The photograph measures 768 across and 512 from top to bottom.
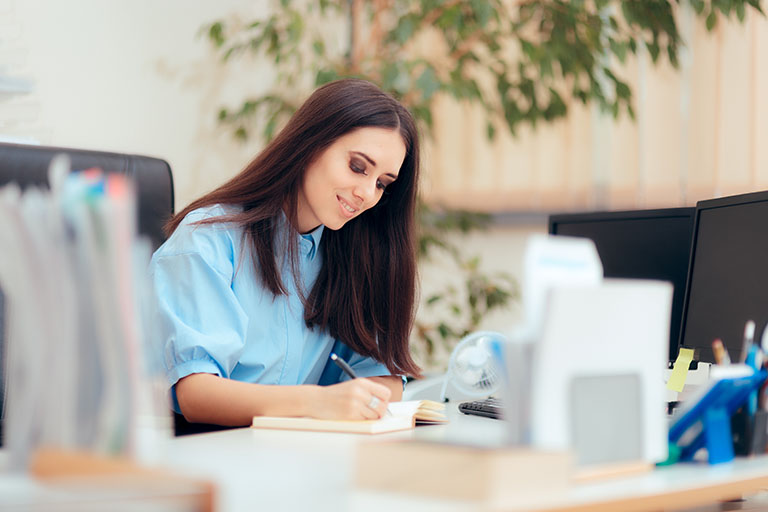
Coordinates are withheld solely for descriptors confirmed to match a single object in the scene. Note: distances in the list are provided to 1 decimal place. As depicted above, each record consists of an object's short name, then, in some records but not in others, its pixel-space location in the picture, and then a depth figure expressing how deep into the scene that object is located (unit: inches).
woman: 126.0
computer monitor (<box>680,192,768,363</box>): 123.3
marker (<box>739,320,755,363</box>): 108.2
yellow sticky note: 128.5
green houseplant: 169.1
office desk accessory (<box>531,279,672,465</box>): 97.1
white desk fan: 132.3
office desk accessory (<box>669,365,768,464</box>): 105.4
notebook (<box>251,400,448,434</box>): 114.1
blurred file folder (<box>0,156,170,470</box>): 87.5
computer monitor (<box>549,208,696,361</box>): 136.3
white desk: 89.0
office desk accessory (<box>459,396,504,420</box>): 122.8
